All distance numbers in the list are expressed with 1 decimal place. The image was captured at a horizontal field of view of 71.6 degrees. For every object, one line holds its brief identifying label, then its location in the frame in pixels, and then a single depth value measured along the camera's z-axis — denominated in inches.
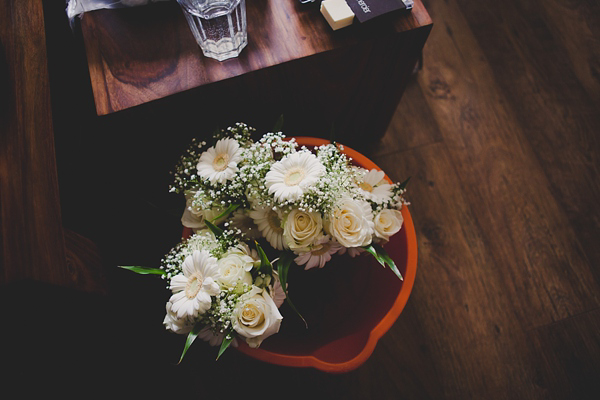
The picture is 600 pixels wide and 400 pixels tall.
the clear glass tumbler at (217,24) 33.6
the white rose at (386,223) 31.5
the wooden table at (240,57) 34.8
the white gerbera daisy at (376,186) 33.4
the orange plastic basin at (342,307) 35.2
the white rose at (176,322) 27.8
